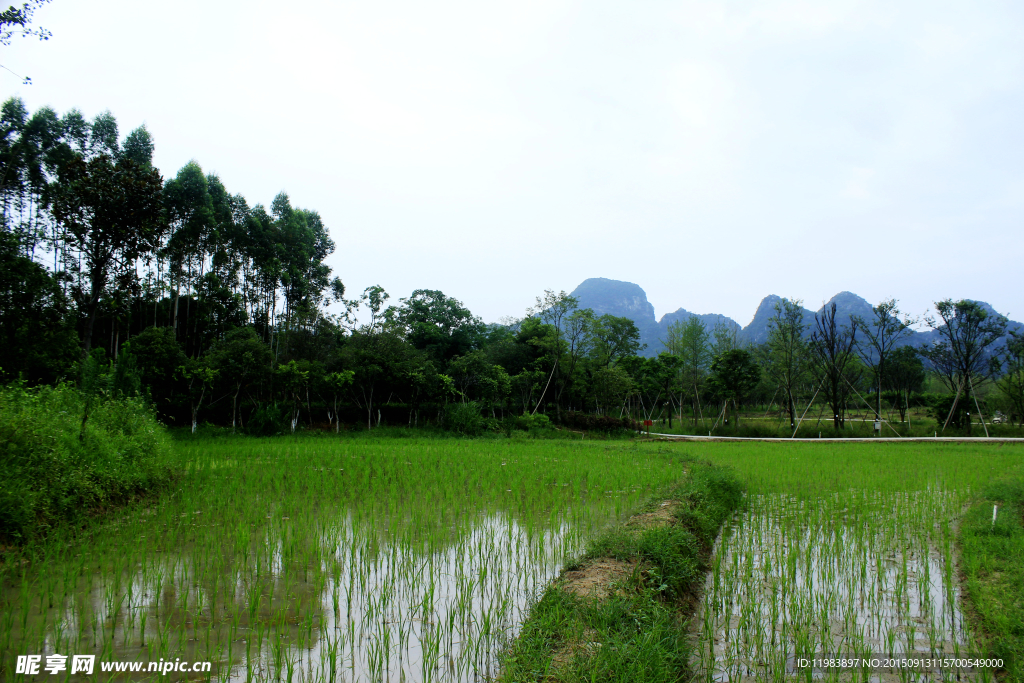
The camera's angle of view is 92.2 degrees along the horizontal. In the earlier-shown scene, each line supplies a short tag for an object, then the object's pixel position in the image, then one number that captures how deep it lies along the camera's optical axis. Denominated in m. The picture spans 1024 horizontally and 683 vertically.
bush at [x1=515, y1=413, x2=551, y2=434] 21.56
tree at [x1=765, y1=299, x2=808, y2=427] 26.41
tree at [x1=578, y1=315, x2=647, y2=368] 30.50
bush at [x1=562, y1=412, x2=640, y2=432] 23.77
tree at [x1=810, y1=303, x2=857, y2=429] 24.56
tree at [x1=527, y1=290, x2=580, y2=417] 25.42
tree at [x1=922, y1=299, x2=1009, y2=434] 23.89
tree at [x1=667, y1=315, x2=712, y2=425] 30.98
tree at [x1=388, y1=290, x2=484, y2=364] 25.59
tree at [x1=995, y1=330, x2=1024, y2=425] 24.95
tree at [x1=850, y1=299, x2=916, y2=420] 27.30
